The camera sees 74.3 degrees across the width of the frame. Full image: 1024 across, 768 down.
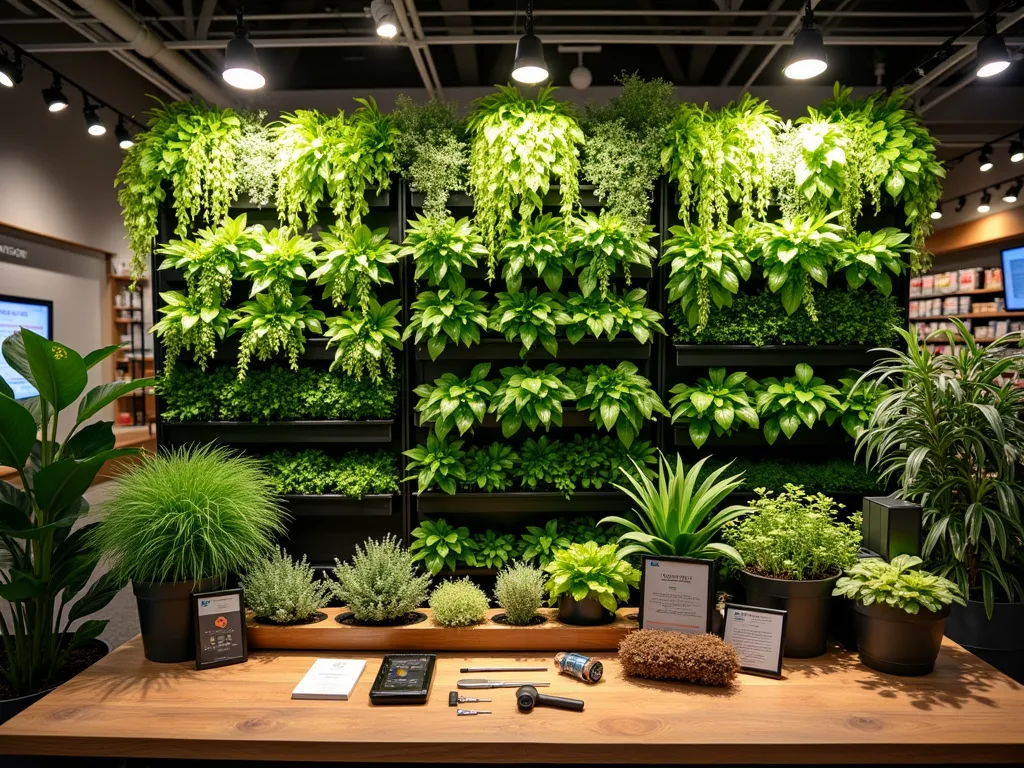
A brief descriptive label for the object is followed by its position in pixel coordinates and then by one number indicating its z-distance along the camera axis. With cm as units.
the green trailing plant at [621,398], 327
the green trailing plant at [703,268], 324
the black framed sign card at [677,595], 230
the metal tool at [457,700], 203
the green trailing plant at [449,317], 322
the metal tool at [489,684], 213
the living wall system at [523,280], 323
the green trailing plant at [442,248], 319
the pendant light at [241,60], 316
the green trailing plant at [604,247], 316
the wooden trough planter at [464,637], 242
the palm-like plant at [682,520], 245
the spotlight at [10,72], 448
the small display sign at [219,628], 229
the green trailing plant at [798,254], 322
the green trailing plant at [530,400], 322
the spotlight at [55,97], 521
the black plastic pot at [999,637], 280
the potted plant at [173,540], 232
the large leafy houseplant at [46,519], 236
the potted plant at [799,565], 227
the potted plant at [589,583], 244
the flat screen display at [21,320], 600
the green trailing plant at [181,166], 330
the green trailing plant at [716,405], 329
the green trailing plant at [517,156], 312
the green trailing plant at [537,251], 320
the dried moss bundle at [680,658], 209
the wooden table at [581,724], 182
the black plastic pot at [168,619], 231
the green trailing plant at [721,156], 322
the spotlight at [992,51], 374
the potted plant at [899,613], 211
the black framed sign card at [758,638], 218
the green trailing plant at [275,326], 327
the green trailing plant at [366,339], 328
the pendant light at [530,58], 347
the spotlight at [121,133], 607
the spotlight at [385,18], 473
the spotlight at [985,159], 758
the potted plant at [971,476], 277
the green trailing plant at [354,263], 323
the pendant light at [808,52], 317
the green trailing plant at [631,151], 328
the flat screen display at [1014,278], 638
